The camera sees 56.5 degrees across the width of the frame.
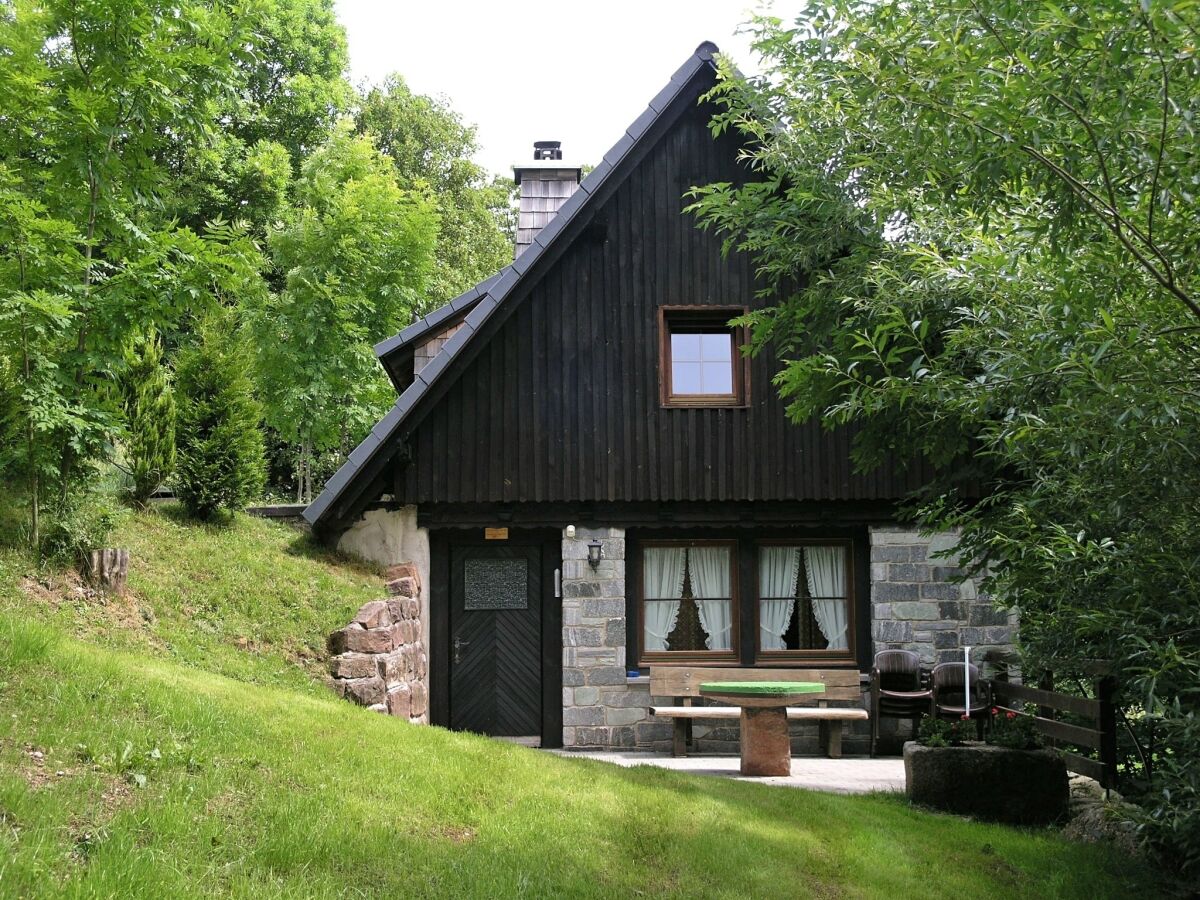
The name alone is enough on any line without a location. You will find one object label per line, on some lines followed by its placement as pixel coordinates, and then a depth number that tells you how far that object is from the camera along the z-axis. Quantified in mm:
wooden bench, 10500
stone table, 9367
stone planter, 7984
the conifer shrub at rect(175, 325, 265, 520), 10578
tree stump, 7898
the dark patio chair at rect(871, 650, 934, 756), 11367
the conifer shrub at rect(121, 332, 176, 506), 10117
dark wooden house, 11812
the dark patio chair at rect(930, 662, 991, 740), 11102
